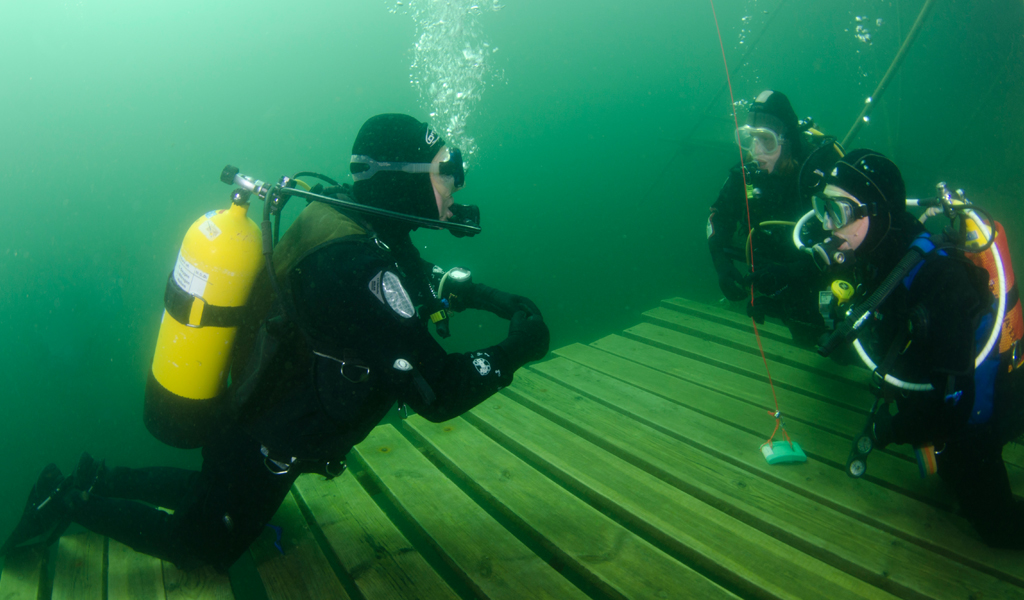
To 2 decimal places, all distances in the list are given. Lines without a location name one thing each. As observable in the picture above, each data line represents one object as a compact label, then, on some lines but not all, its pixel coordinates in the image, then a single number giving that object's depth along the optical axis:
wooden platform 2.02
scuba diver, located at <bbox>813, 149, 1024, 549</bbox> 1.82
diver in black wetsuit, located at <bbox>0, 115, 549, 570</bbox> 1.59
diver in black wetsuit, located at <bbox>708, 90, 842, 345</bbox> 3.46
